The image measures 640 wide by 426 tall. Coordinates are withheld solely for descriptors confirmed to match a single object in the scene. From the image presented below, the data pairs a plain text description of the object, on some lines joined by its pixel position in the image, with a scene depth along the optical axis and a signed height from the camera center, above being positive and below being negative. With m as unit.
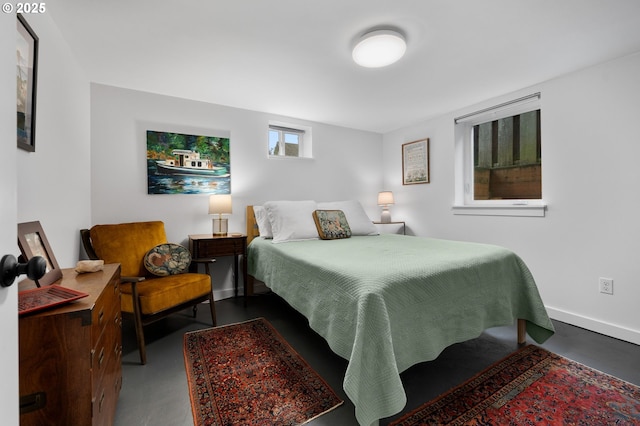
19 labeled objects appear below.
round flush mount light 1.91 +1.18
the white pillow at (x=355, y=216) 3.25 -0.07
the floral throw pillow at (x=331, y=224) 2.96 -0.15
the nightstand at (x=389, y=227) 4.07 -0.25
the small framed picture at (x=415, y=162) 3.88 +0.71
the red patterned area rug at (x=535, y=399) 1.39 -1.05
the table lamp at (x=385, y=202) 4.22 +0.13
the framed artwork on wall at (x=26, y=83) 1.27 +0.63
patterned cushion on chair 2.41 -0.43
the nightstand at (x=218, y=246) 2.80 -0.37
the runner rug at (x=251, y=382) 1.44 -1.05
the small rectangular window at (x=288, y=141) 3.78 +0.99
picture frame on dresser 1.21 -0.16
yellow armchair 1.97 -0.56
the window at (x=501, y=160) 2.91 +0.59
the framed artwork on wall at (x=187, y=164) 2.92 +0.54
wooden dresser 0.85 -0.50
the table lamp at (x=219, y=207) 3.01 +0.05
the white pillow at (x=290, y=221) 2.89 -0.11
